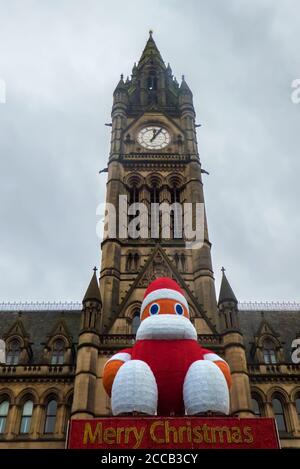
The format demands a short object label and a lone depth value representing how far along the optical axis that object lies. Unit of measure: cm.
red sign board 1112
